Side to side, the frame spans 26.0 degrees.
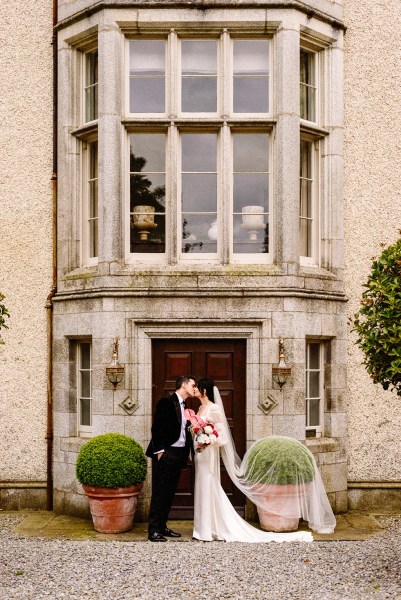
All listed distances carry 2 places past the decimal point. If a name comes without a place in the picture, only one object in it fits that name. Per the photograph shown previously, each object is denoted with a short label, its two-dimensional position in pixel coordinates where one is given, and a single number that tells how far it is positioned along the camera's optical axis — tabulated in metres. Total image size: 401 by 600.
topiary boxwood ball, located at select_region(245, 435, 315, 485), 9.95
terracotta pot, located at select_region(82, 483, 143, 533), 10.07
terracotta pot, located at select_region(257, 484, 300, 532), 10.02
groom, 9.94
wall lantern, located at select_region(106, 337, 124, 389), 10.83
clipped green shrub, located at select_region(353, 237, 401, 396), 7.74
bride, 9.82
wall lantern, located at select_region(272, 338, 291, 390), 10.80
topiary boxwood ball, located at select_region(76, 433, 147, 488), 9.95
